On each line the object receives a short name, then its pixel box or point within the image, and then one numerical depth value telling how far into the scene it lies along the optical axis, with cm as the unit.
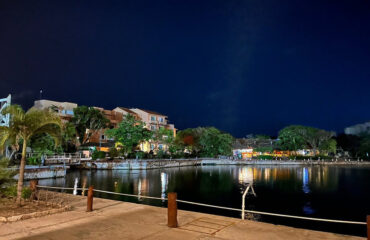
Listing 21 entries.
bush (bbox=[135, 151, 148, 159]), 6047
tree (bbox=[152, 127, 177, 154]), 7056
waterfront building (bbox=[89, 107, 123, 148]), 6556
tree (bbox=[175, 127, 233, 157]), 7544
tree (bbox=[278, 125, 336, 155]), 7881
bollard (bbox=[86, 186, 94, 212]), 1089
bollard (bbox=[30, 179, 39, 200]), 1245
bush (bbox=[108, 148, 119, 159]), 5803
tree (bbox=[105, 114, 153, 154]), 5694
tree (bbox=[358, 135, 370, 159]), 7794
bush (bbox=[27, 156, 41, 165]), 3969
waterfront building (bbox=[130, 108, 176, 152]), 7481
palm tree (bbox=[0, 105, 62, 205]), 1180
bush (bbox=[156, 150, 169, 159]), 6538
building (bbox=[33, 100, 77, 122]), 5897
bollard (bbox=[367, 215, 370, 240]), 605
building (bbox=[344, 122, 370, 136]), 9218
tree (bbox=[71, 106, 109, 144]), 5966
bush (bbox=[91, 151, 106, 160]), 5420
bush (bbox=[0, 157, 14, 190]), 1321
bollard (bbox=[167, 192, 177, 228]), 856
